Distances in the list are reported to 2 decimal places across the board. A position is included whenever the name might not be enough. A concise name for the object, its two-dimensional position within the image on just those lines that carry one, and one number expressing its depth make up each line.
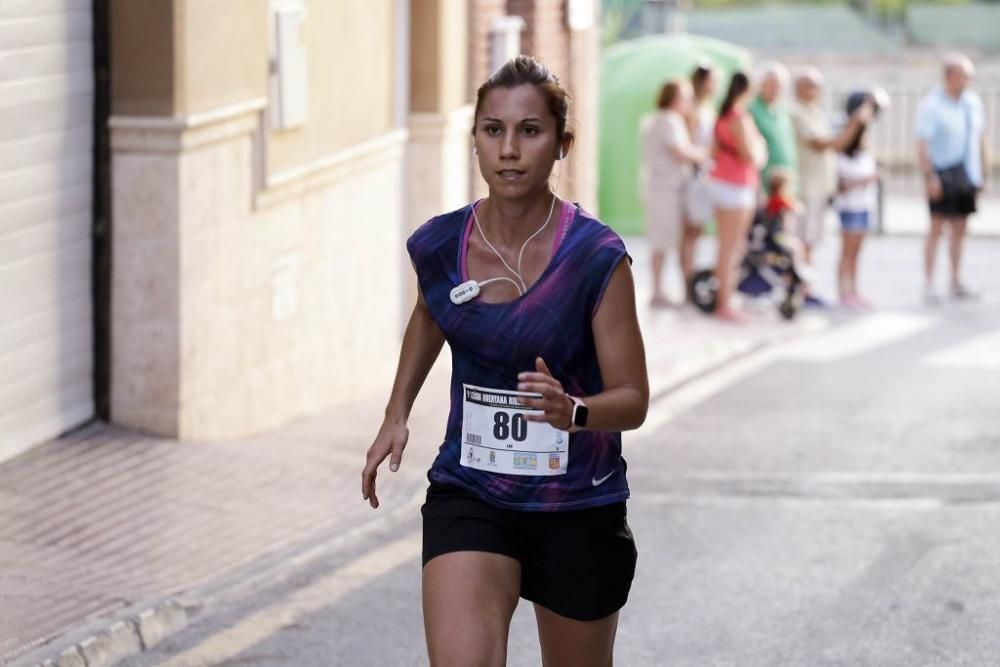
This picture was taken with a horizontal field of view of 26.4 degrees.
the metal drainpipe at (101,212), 10.20
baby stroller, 16.81
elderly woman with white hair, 17.41
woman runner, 4.76
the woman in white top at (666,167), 16.67
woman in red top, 16.08
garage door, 9.57
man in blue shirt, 17.69
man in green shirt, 17.02
